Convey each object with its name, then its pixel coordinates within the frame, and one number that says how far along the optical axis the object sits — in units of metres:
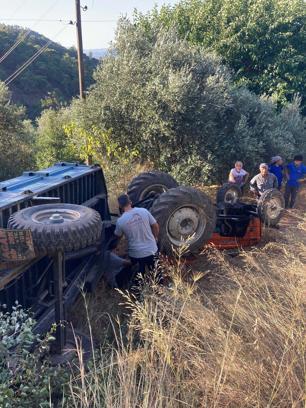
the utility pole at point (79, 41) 14.16
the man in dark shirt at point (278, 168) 10.27
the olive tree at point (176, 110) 11.74
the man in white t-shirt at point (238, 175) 9.18
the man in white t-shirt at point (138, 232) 5.22
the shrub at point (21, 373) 2.48
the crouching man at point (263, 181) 8.80
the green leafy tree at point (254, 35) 15.83
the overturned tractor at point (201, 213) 5.72
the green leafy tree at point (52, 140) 16.77
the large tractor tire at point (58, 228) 3.57
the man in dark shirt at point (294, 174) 10.34
